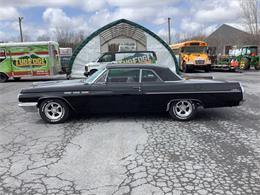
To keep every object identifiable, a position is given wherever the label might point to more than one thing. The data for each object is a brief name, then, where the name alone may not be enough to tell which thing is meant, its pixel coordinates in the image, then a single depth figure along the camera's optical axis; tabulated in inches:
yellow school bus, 658.7
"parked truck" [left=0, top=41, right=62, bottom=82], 543.1
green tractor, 711.6
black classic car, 195.0
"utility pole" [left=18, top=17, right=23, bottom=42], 1391.8
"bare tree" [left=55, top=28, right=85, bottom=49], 1862.3
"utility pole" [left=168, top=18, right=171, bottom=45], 1581.4
